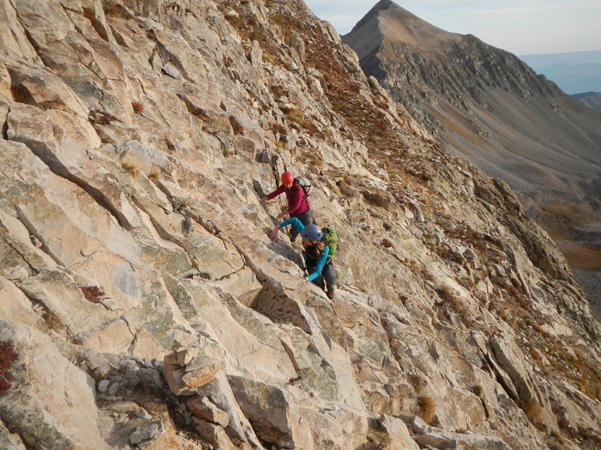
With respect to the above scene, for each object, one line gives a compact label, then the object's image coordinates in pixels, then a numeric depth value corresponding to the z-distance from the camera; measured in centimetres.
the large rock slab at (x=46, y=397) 426
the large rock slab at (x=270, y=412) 617
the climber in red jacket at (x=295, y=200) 1380
